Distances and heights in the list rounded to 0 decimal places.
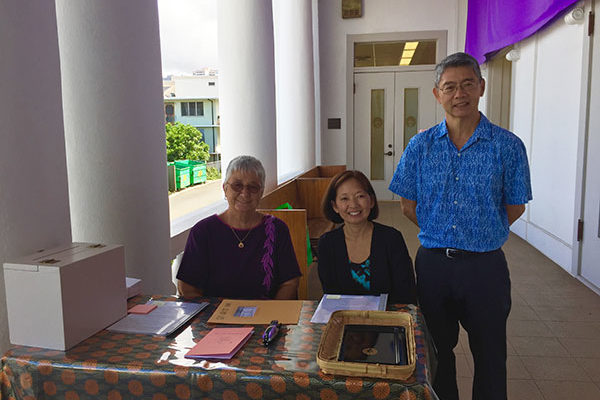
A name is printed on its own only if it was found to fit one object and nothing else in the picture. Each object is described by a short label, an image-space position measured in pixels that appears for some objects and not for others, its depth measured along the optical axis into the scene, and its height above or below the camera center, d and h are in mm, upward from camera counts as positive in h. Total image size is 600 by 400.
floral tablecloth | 1186 -595
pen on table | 1388 -569
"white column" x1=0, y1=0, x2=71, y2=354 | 1517 +2
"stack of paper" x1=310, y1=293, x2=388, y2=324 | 1582 -577
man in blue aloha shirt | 1864 -315
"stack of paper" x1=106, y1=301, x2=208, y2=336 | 1511 -587
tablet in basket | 1251 -567
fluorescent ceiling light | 8430 +1280
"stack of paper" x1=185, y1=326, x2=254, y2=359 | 1312 -579
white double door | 8422 +232
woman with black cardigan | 1968 -494
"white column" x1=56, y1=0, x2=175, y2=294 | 2012 +70
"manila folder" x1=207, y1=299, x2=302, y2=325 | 1562 -584
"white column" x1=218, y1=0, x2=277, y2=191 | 4012 +461
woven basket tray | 1174 -559
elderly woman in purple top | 2023 -489
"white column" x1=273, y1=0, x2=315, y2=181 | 6898 +686
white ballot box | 1375 -458
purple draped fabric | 4344 +1095
